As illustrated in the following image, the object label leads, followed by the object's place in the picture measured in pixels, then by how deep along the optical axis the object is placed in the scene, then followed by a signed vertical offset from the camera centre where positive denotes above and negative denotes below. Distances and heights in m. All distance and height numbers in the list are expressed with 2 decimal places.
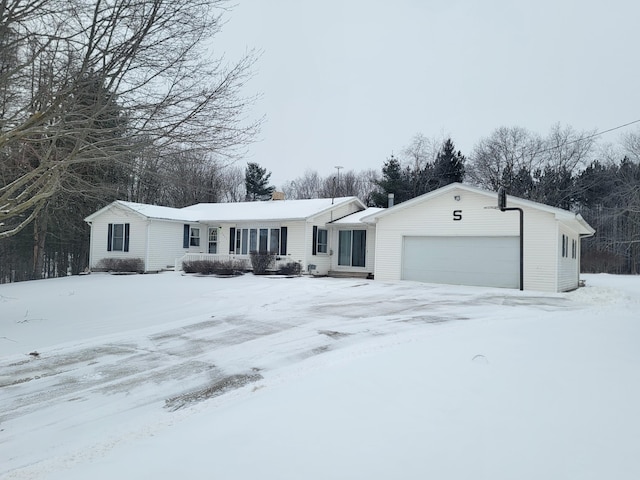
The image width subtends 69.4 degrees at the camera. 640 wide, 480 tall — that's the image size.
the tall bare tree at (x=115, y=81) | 7.21 +2.76
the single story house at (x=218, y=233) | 22.14 +0.76
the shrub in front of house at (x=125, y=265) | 22.62 -0.94
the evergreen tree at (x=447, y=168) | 40.47 +7.55
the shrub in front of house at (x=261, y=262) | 21.33 -0.61
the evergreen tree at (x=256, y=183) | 45.81 +6.53
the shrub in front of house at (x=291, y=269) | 21.09 -0.88
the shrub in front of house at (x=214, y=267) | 21.14 -0.89
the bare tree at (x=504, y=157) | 41.47 +8.96
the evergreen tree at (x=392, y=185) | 37.75 +5.58
